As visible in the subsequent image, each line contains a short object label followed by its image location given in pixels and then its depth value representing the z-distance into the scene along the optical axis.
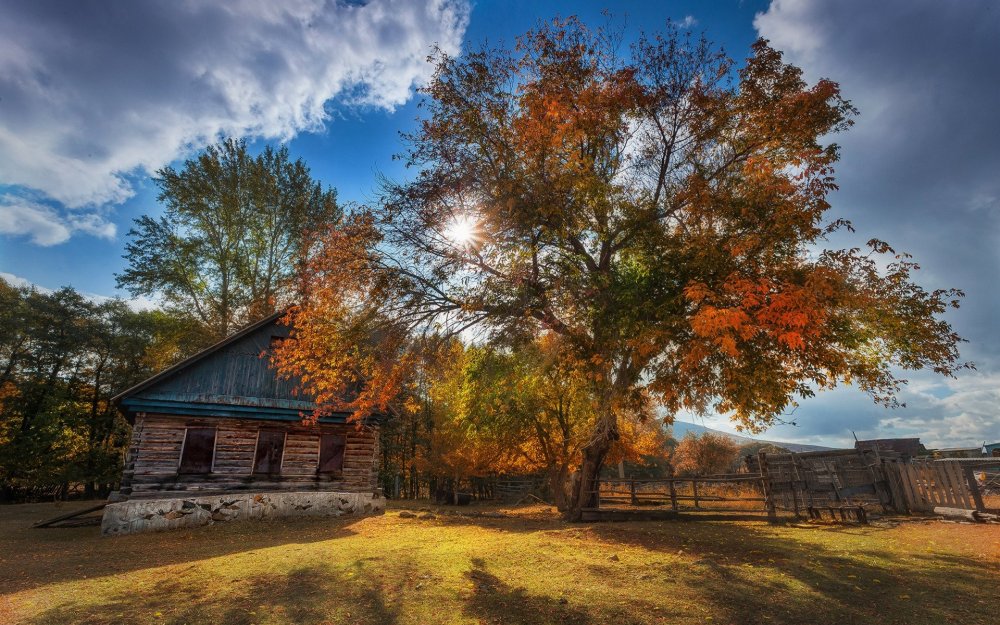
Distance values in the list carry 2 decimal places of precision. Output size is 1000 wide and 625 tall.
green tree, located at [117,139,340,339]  25.23
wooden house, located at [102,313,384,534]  16.05
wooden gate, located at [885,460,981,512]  14.36
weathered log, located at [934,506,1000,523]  13.03
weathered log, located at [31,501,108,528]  16.44
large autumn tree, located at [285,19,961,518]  10.09
